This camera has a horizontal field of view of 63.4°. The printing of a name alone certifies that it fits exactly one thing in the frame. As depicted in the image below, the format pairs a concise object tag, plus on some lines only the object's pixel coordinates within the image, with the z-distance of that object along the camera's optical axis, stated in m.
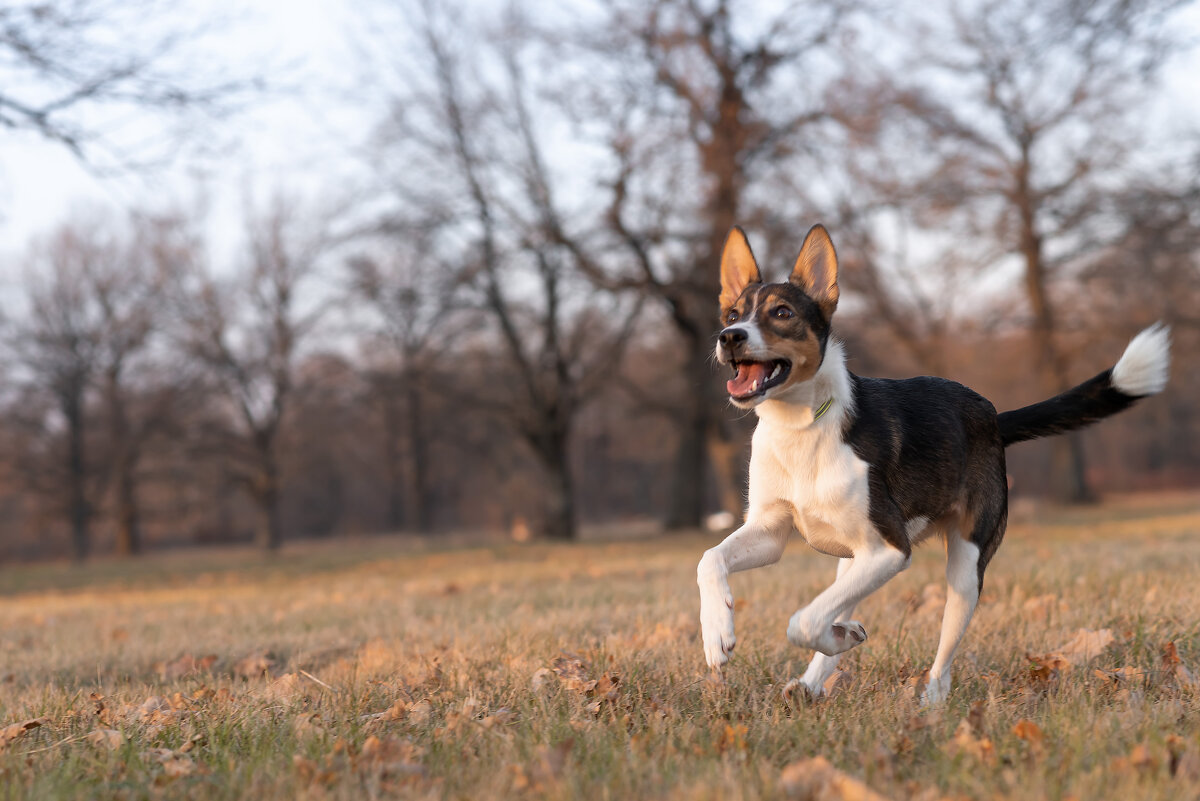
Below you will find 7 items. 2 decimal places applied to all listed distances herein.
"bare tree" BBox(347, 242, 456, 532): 20.95
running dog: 3.33
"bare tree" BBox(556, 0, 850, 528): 19.09
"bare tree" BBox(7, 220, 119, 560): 31.36
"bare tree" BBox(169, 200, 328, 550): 30.27
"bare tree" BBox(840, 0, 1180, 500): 22.11
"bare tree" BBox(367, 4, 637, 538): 20.70
